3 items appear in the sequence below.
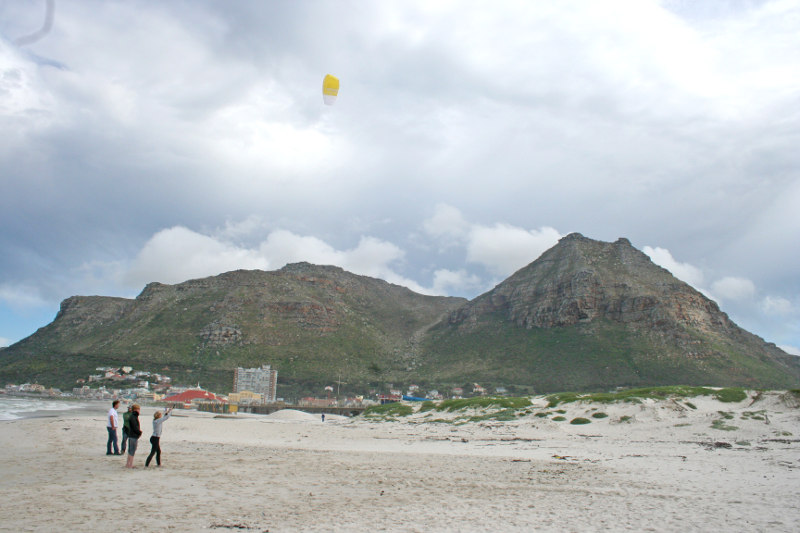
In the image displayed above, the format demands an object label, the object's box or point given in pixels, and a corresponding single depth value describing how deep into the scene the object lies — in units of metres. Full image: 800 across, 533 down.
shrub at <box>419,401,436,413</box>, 35.97
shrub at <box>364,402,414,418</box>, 36.81
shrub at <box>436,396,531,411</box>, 28.31
